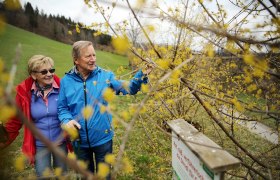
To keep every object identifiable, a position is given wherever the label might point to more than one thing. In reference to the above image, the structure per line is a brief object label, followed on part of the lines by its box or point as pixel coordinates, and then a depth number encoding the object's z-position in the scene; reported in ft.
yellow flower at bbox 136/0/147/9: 5.12
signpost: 4.41
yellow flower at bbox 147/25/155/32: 5.04
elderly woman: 9.23
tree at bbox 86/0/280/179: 4.39
